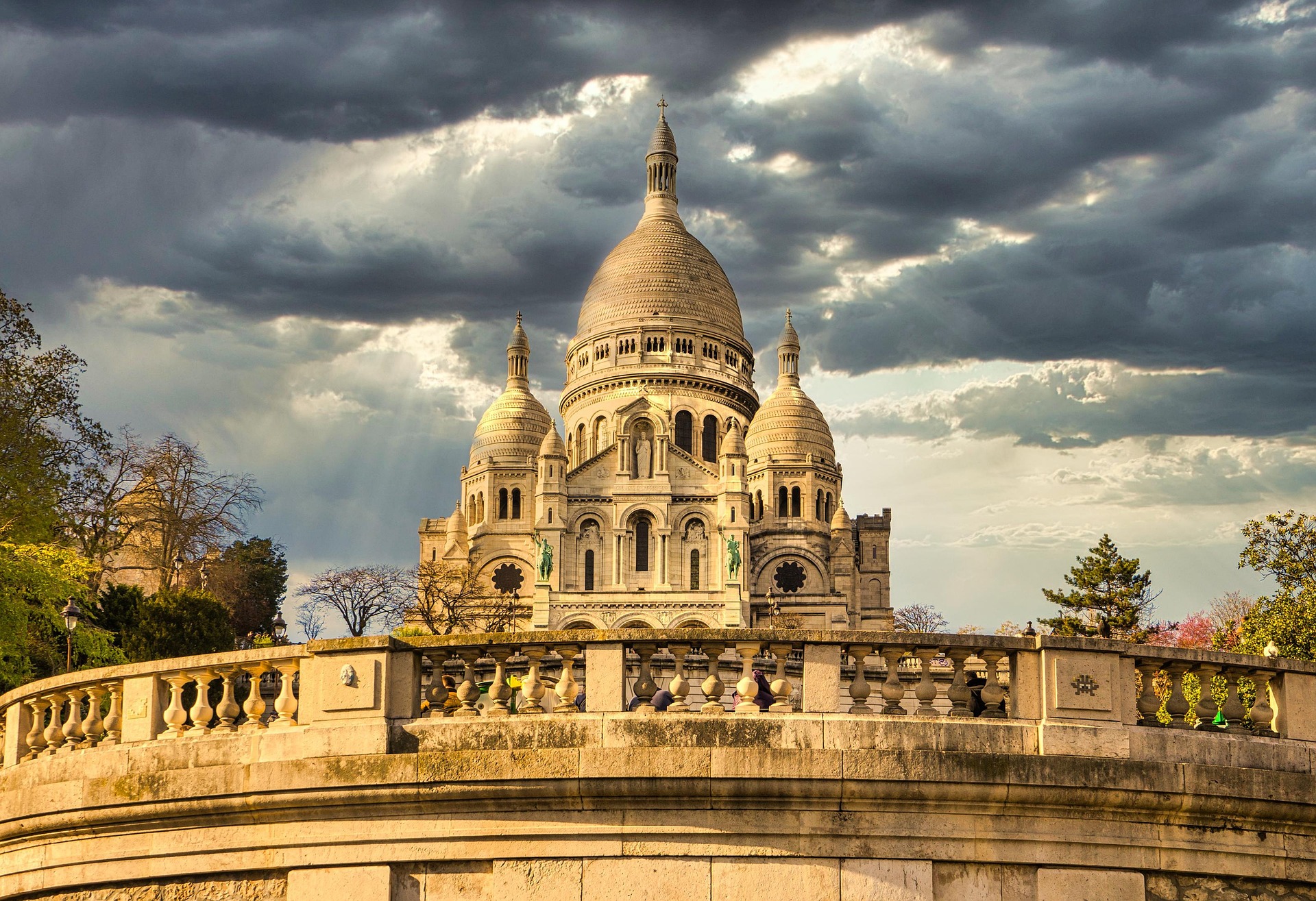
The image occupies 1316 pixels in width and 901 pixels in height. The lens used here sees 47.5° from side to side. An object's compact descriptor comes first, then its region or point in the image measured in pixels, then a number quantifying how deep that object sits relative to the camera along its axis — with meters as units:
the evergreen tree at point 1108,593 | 51.28
